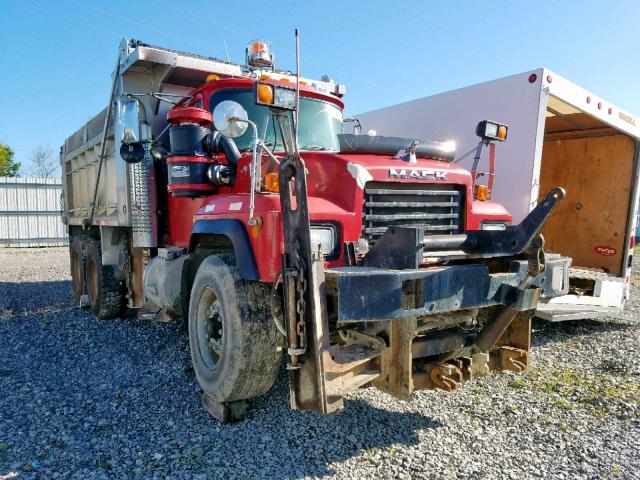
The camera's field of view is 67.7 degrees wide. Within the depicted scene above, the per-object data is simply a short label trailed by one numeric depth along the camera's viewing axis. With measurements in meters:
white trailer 5.51
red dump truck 2.76
